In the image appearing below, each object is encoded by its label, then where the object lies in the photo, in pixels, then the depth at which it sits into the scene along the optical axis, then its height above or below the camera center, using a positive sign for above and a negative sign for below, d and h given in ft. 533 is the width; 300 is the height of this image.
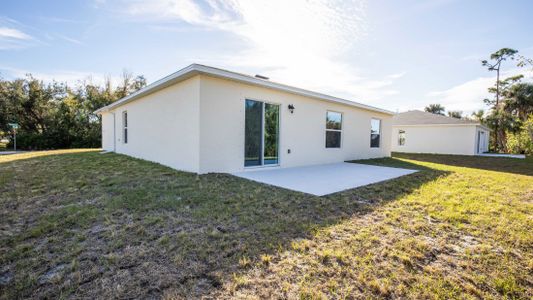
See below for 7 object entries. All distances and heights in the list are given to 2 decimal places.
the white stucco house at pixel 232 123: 19.97 +1.59
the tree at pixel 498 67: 74.13 +24.30
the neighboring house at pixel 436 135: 57.62 +1.85
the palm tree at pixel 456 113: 117.02 +14.33
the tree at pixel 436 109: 119.44 +16.50
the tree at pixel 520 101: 67.46 +12.31
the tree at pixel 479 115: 86.80 +10.47
